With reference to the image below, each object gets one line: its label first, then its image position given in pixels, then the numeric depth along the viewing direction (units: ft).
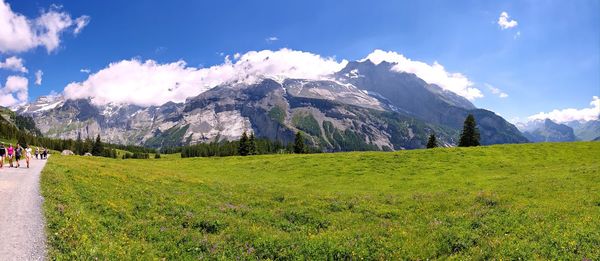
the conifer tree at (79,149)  614.91
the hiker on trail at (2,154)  123.75
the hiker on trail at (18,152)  132.29
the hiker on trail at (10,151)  133.80
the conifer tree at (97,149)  523.29
